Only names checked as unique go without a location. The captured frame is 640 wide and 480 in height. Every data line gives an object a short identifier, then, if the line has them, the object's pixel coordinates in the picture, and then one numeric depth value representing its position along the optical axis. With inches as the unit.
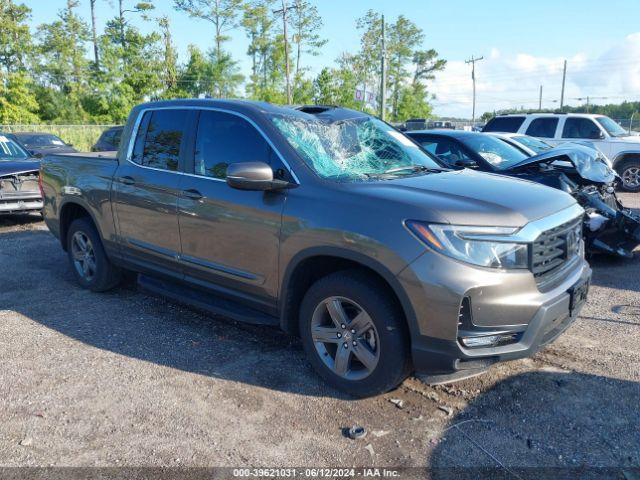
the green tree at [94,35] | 1720.0
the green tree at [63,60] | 1571.1
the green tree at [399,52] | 1739.7
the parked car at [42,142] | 610.8
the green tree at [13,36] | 1421.0
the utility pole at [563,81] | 2474.2
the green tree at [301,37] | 1512.7
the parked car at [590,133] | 512.4
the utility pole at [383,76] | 1041.0
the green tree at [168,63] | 1563.7
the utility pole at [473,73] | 2242.9
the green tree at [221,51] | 1663.4
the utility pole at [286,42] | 1409.2
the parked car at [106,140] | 605.8
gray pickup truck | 115.9
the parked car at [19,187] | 347.6
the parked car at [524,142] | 330.6
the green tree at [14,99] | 1275.8
